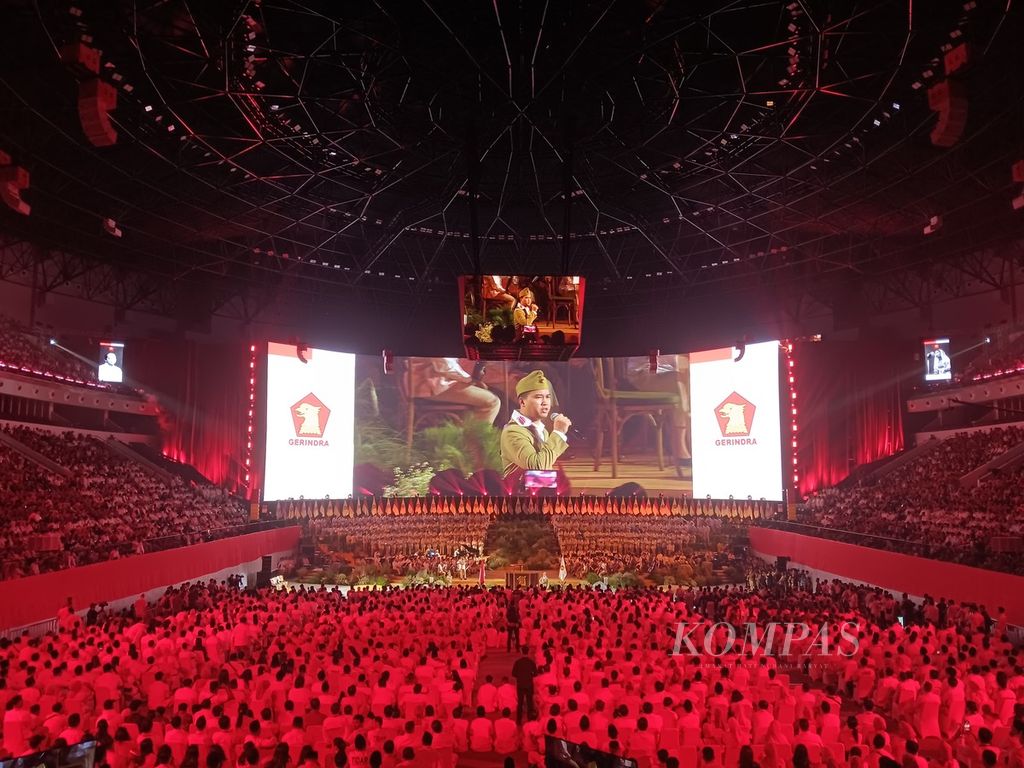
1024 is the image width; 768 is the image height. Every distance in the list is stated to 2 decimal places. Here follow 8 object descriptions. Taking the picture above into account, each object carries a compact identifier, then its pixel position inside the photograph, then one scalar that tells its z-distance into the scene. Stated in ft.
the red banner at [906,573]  68.28
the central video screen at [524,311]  72.49
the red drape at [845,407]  121.60
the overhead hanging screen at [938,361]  116.16
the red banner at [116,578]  66.18
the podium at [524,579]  104.47
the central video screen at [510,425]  130.62
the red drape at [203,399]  125.08
